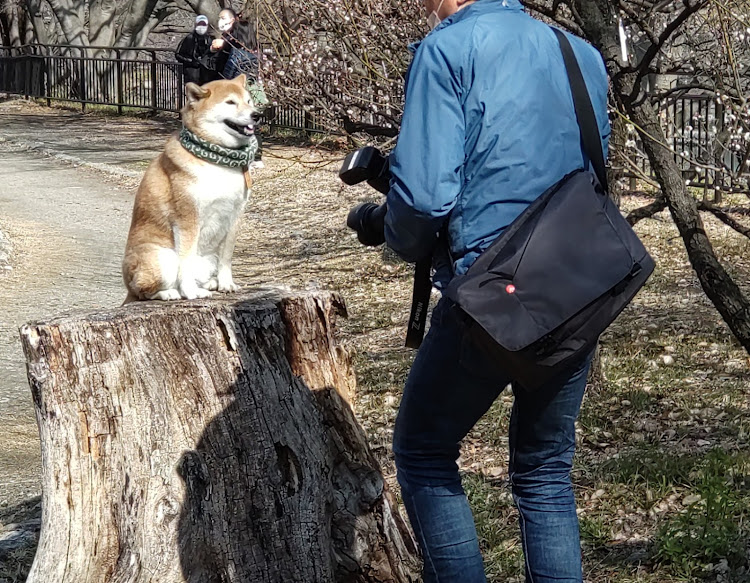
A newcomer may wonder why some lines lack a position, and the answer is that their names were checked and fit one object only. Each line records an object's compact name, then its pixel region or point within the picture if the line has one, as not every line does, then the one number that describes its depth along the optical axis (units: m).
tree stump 3.74
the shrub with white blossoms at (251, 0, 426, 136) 8.50
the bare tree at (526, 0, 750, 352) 4.60
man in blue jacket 2.71
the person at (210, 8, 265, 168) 13.94
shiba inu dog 4.52
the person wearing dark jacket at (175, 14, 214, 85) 16.30
